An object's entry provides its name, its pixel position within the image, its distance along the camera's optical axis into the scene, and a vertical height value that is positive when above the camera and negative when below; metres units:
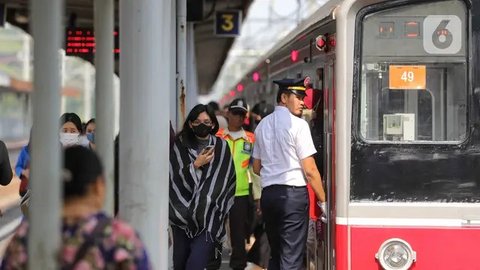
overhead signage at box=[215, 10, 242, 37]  30.34 +1.90
